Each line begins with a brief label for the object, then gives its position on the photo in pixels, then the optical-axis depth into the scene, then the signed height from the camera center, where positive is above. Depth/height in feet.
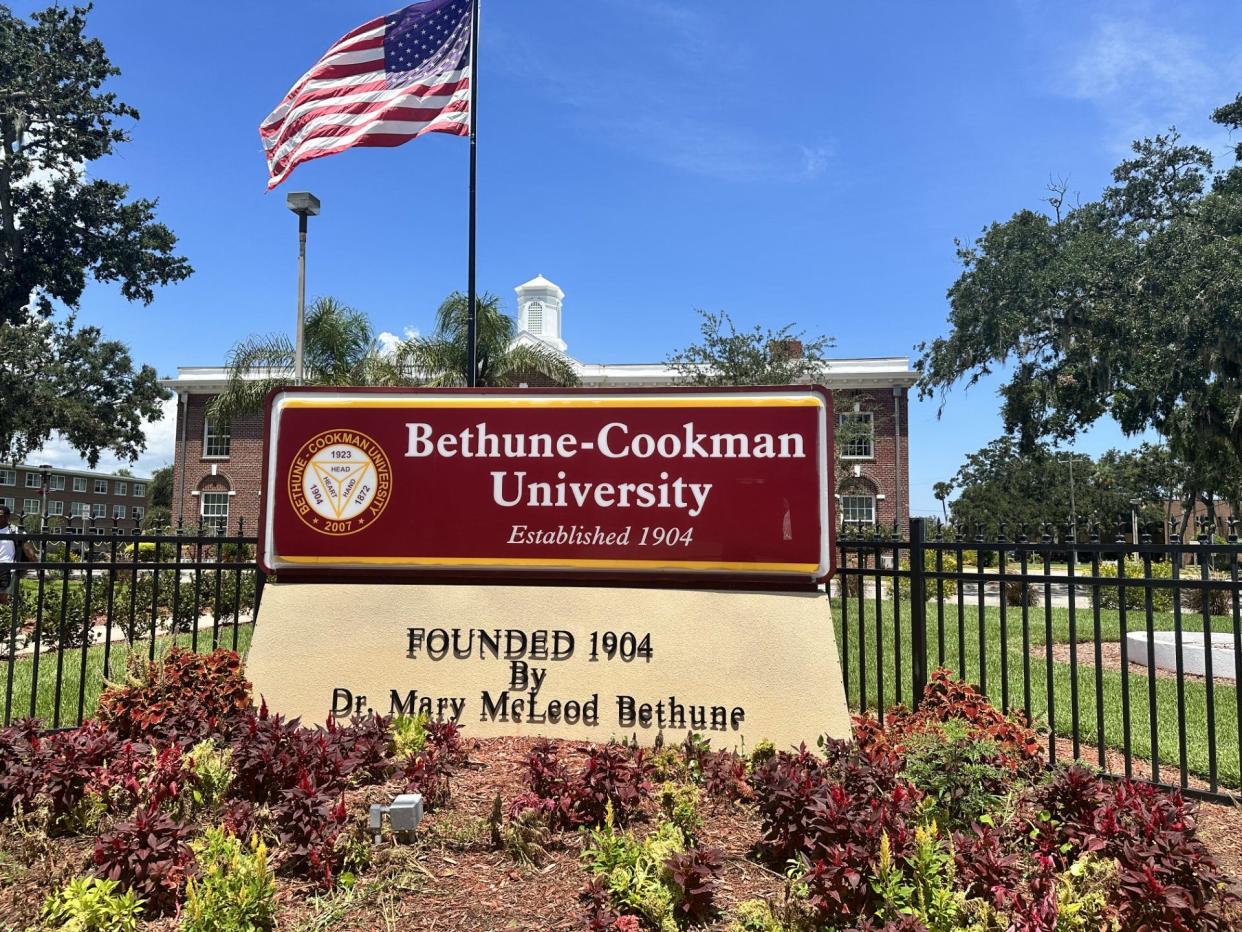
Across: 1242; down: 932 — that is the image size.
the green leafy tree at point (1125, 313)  67.77 +19.02
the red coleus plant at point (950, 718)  13.61 -3.75
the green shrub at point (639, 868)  9.42 -4.39
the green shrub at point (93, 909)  9.29 -4.65
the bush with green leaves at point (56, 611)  36.46 -4.81
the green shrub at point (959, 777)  11.52 -3.81
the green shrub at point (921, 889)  8.96 -4.27
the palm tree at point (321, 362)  61.16 +11.70
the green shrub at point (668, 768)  13.58 -4.26
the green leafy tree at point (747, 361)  67.10 +13.53
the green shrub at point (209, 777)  12.46 -4.14
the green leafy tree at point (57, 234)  79.56 +29.99
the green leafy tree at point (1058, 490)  203.41 +8.48
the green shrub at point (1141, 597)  56.75 -5.51
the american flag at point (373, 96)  26.40 +13.99
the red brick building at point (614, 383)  115.14 +10.10
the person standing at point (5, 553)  30.11 -1.62
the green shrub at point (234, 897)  9.06 -4.41
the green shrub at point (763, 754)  14.15 -4.15
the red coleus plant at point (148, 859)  9.95 -4.34
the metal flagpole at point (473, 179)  27.50 +12.91
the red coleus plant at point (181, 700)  15.01 -3.73
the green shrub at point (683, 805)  11.43 -4.23
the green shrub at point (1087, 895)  8.86 -4.29
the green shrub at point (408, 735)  13.98 -3.89
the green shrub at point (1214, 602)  50.85 -5.25
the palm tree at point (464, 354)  61.72 +12.77
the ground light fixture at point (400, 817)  11.13 -4.19
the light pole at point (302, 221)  36.60 +13.68
